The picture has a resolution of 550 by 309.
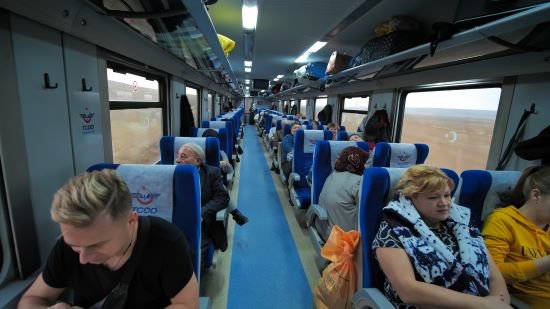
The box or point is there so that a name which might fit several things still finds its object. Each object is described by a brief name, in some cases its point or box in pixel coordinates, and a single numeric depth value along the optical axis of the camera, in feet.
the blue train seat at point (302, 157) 11.78
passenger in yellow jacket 4.80
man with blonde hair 3.05
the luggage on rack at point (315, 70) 18.65
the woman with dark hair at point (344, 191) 7.14
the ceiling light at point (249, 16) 9.84
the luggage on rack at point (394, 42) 9.53
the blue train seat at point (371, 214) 4.89
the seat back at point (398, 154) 9.39
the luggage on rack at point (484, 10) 4.90
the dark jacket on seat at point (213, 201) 7.12
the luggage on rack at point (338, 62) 14.35
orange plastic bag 5.24
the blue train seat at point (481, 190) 5.67
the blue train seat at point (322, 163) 9.34
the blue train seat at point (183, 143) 8.91
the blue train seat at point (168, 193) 4.93
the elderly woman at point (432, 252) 3.91
